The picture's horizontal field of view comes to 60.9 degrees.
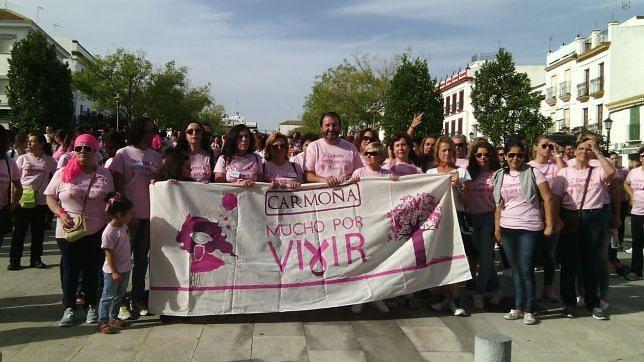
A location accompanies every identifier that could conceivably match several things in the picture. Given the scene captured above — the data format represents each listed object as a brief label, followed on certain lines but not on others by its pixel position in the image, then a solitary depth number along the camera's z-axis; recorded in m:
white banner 5.25
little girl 4.85
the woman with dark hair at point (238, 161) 5.36
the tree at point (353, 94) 49.25
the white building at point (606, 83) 34.09
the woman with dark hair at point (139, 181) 5.35
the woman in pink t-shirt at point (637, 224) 7.78
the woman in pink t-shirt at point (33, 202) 7.46
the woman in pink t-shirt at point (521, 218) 5.31
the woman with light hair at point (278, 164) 5.60
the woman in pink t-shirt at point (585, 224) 5.72
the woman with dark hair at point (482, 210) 5.80
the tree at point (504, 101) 37.69
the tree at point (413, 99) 35.25
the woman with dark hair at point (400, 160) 6.06
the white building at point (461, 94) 57.75
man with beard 5.80
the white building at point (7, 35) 46.47
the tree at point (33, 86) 37.09
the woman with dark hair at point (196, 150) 5.51
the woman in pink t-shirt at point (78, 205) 4.95
